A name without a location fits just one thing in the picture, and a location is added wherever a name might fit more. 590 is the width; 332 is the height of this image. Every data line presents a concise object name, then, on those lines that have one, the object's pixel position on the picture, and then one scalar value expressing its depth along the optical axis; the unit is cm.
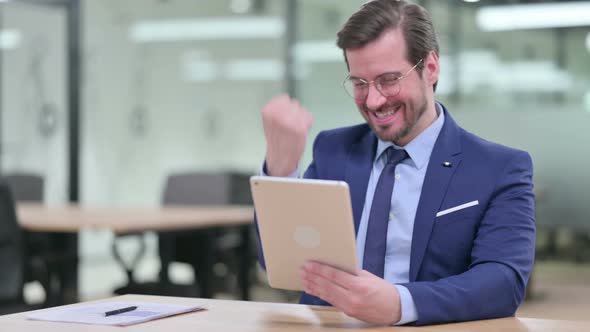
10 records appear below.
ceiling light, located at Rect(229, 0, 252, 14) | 1207
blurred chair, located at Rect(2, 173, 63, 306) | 837
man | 339
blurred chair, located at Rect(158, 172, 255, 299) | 866
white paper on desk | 315
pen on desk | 325
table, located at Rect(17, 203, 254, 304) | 741
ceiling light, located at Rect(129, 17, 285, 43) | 1208
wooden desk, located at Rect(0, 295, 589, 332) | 304
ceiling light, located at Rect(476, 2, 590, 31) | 968
